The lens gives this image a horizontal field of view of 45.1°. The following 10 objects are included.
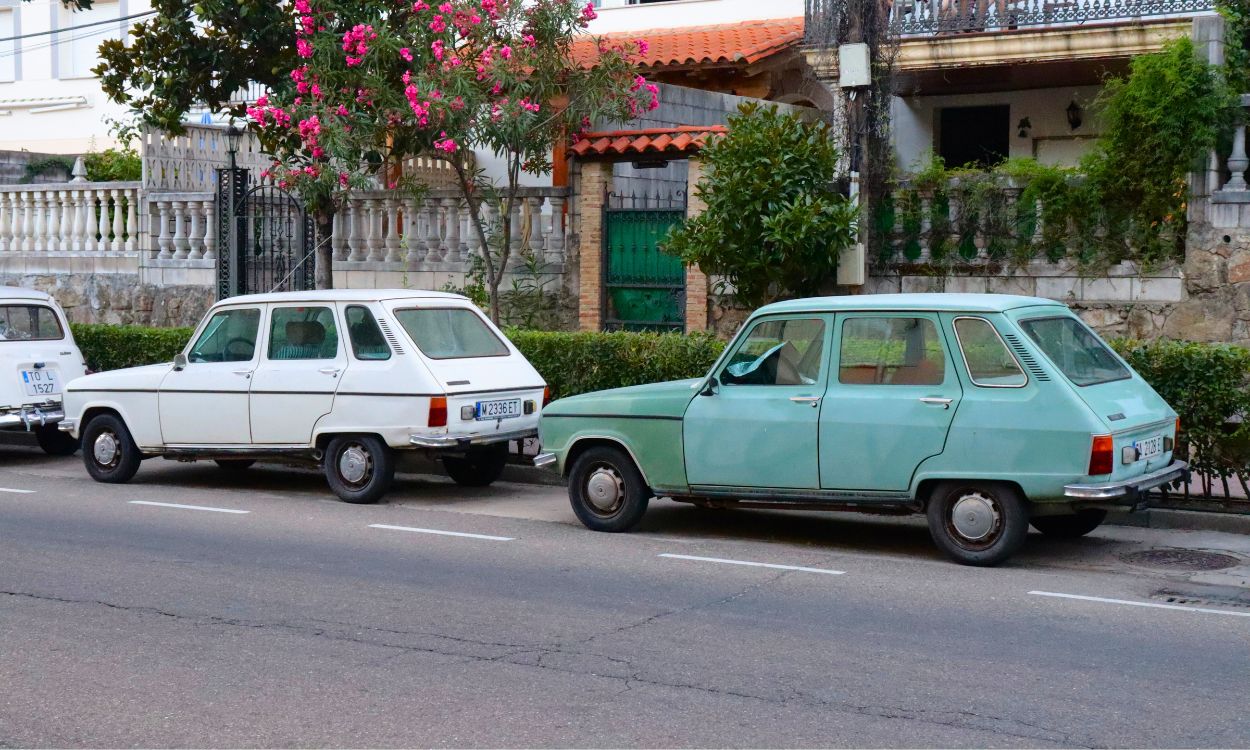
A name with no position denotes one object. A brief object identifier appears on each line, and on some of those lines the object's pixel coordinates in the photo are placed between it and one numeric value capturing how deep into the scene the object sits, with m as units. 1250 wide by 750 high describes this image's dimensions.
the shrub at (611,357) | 13.16
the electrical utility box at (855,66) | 15.09
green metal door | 16.59
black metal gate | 19.12
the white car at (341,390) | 11.62
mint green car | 8.80
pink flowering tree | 16.02
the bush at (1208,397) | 10.67
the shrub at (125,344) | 16.73
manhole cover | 9.26
